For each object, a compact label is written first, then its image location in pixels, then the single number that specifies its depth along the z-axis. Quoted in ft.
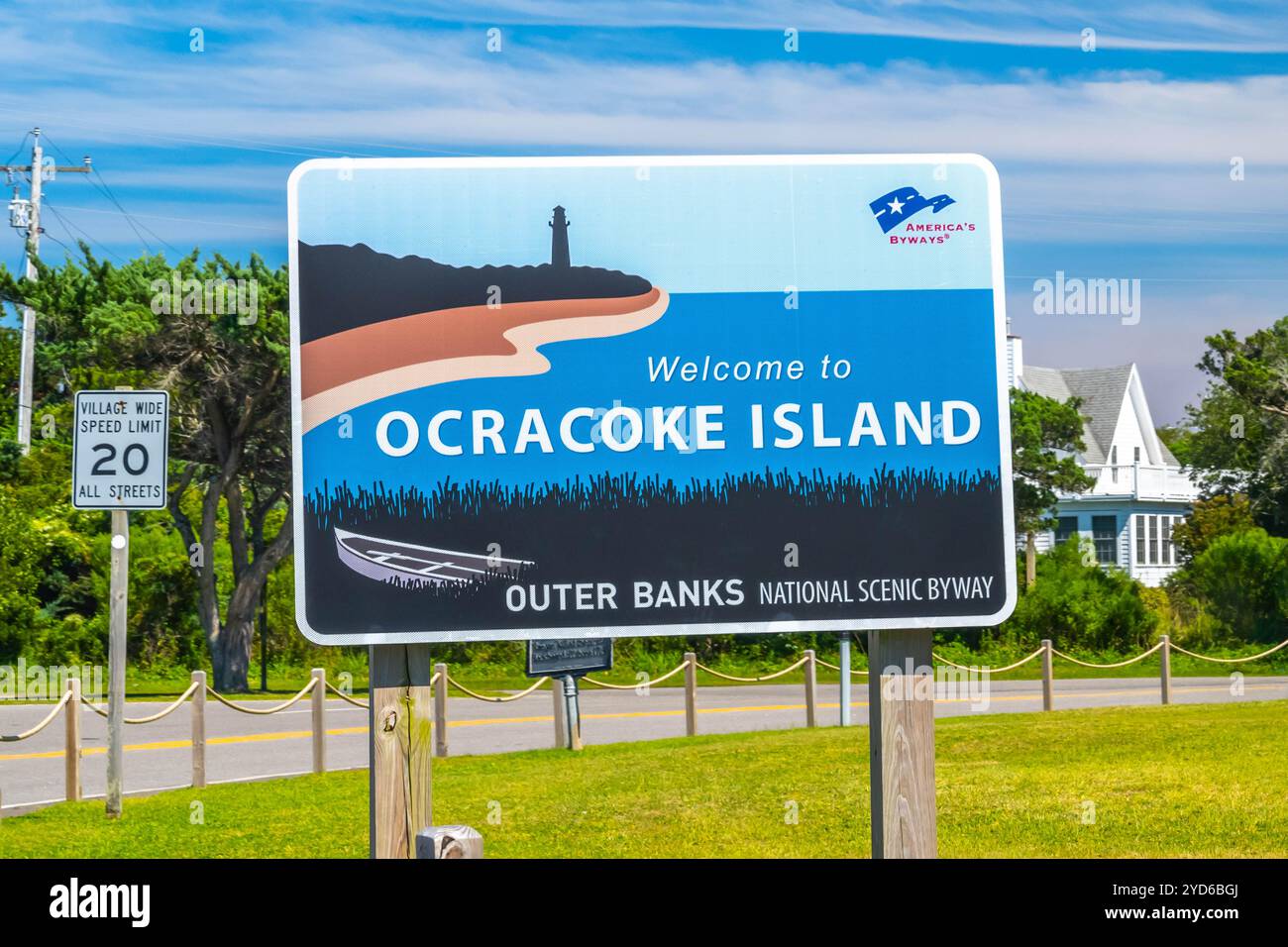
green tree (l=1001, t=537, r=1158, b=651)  109.40
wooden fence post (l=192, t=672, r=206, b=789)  42.29
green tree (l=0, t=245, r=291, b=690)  92.68
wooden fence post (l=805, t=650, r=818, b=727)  60.08
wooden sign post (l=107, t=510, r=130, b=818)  36.50
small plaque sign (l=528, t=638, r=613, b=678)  49.24
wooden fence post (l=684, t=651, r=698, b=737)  57.52
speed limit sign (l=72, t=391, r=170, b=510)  35.22
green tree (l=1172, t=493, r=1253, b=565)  140.77
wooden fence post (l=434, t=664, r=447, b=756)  51.40
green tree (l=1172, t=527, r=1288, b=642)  108.47
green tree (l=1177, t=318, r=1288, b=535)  129.49
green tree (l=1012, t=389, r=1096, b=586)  130.21
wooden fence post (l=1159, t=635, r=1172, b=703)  68.85
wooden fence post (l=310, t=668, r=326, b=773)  46.50
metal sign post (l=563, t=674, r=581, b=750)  50.53
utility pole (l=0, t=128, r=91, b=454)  115.44
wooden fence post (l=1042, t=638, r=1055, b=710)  64.03
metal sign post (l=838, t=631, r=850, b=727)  57.78
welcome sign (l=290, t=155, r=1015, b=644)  17.97
